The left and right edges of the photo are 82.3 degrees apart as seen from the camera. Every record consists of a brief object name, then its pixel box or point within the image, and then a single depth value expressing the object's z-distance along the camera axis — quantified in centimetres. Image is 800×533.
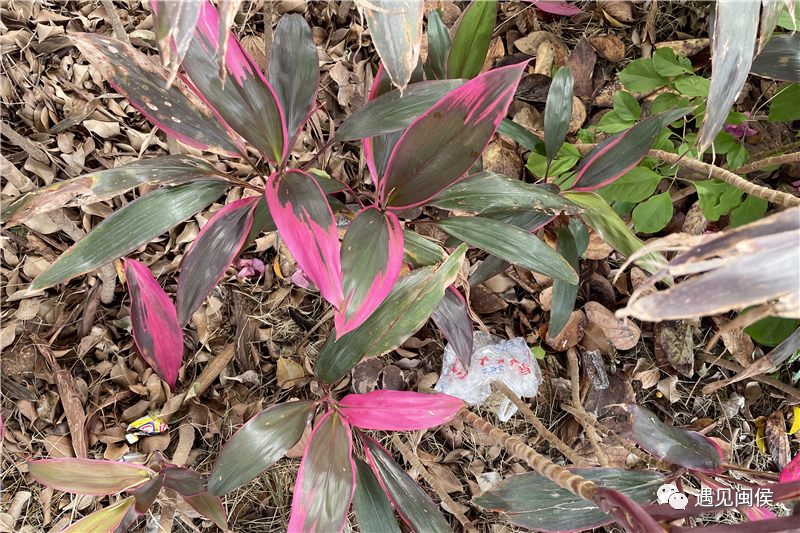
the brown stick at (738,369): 102
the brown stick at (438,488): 87
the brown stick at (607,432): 77
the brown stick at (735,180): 63
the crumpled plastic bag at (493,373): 106
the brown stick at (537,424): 84
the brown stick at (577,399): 87
